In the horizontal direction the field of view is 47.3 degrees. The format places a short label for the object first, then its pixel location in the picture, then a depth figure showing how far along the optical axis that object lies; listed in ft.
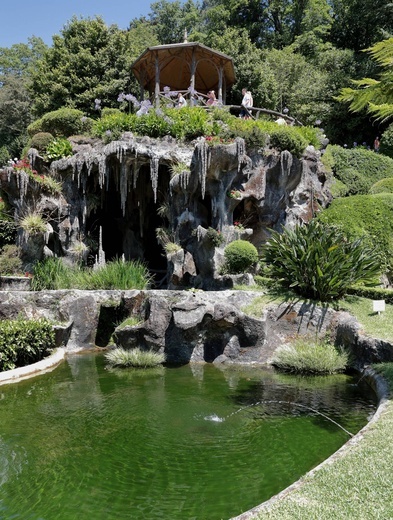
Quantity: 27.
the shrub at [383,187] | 70.18
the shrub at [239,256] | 46.29
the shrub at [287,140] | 56.29
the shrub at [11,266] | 52.42
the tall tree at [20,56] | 162.55
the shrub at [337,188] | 71.11
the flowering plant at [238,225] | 53.76
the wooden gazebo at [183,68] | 68.13
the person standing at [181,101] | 67.35
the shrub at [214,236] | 49.26
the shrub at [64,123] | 64.18
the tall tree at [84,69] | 87.81
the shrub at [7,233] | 58.95
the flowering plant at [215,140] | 51.42
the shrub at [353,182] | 77.82
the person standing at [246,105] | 67.84
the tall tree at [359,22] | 104.83
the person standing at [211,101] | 65.09
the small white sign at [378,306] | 34.28
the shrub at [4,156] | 114.12
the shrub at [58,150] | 57.98
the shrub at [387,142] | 92.73
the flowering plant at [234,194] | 53.62
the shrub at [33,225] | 50.88
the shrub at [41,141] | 58.80
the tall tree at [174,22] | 146.20
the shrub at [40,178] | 53.16
